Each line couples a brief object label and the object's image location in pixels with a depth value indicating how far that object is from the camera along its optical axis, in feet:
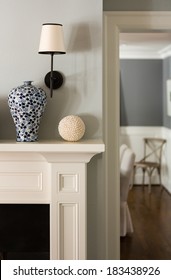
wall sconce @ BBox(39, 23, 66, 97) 9.51
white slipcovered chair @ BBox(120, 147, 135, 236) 18.83
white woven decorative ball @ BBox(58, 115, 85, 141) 9.73
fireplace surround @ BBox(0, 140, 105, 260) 9.77
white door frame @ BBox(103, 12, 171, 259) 11.81
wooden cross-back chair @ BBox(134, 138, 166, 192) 30.03
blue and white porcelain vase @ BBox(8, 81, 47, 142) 9.59
